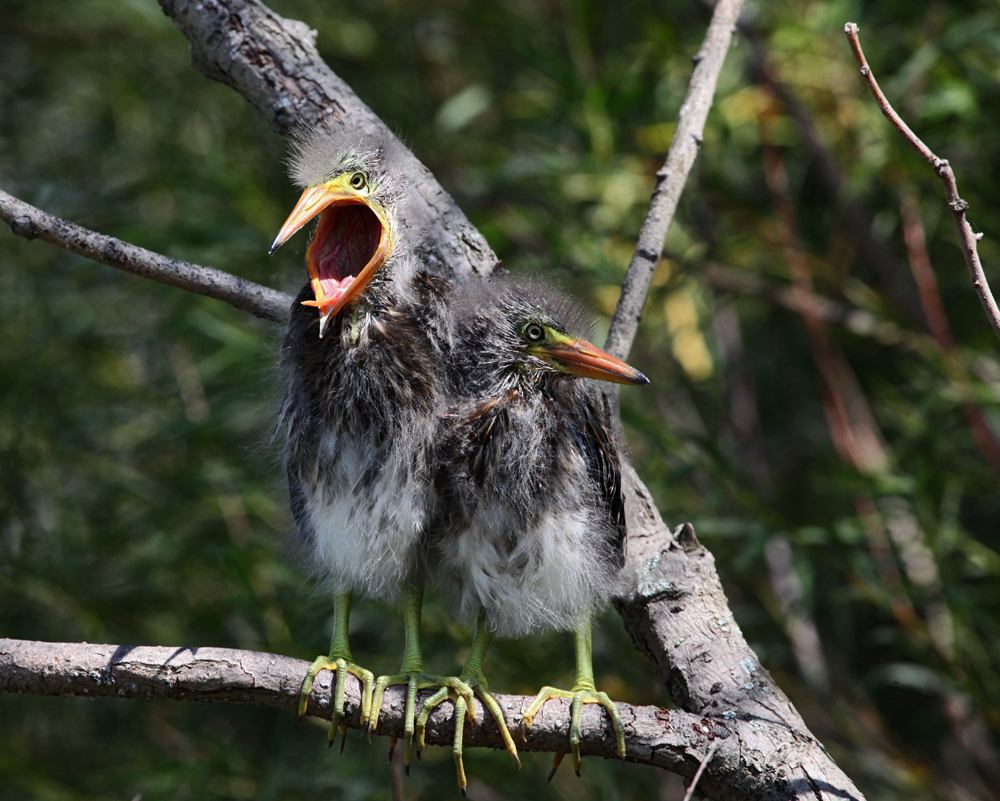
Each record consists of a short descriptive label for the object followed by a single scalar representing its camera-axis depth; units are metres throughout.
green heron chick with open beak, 5.11
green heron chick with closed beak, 5.11
